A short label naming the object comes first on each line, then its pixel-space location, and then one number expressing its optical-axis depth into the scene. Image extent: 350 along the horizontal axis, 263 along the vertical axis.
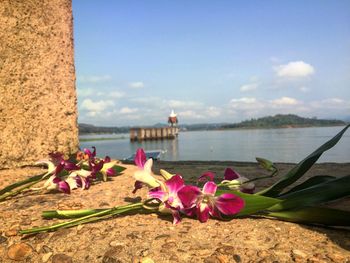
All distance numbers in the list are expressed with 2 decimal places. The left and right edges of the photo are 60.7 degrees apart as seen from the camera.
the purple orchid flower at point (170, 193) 0.30
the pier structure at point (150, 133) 57.82
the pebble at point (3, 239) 0.34
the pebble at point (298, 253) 0.27
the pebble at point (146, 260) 0.28
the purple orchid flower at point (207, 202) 0.30
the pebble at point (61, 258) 0.30
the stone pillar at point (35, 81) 0.67
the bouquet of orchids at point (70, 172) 0.44
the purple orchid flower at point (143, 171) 0.32
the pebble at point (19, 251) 0.32
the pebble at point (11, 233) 0.35
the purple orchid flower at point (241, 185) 0.35
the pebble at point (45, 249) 0.31
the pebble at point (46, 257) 0.30
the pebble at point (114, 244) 0.30
